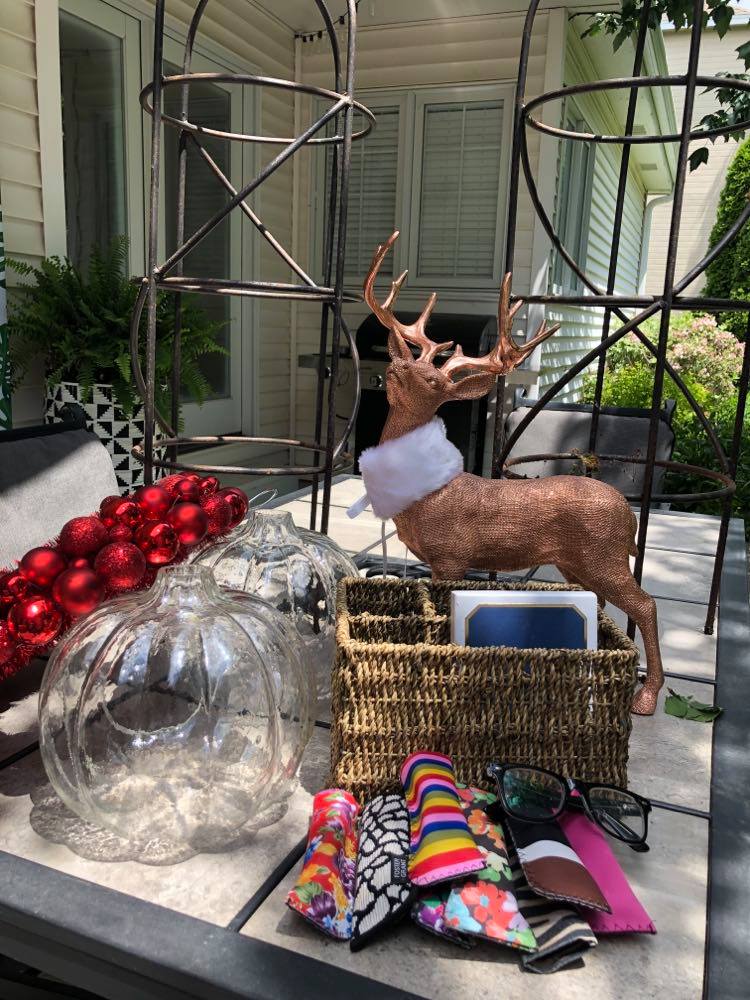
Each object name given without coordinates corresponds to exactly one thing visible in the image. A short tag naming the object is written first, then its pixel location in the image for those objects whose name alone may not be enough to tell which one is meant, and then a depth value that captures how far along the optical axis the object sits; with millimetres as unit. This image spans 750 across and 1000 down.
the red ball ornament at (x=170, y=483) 1096
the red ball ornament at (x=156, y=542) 945
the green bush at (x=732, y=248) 11195
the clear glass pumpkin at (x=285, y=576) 1079
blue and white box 880
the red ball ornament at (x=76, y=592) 835
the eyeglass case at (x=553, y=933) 654
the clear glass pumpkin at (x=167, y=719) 774
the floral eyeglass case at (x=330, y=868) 672
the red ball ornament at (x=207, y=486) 1163
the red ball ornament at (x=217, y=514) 1134
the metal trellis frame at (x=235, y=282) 1106
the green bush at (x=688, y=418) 5273
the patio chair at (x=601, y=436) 3898
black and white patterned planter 3383
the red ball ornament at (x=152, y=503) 998
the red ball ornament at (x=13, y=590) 837
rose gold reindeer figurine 1018
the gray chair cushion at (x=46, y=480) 1688
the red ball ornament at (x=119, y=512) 958
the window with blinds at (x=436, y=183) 5391
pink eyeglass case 686
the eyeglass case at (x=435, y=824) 680
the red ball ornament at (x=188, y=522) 1003
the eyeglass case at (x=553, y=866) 672
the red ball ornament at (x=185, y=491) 1094
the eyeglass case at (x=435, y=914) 664
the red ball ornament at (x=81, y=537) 887
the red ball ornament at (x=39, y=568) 850
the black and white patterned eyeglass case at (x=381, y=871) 670
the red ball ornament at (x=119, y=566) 872
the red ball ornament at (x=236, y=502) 1206
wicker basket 835
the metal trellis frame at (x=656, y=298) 1033
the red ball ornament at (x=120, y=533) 920
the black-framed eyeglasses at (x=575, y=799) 797
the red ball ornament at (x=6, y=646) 818
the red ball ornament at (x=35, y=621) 819
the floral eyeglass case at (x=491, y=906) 652
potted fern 3277
